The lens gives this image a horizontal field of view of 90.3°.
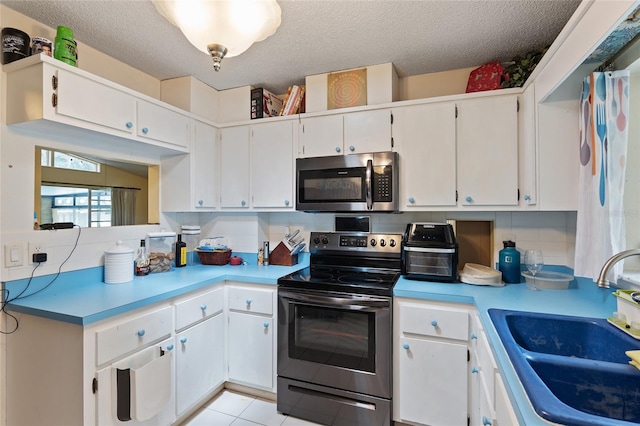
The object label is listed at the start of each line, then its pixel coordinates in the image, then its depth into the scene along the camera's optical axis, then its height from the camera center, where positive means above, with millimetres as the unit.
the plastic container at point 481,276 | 1965 -395
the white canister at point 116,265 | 2055 -340
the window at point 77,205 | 1886 +44
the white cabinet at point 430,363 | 1793 -868
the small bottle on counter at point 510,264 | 2049 -335
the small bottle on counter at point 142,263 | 2254 -361
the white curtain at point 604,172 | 1396 +185
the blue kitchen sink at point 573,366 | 790 -482
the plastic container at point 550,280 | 1869 -397
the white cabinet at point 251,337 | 2225 -890
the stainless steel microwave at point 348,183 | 2211 +217
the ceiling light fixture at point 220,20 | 1186 +745
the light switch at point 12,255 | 1658 -225
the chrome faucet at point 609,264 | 1034 -166
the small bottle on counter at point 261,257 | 2715 -379
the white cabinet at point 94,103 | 1662 +623
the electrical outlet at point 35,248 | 1757 -199
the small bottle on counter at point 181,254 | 2615 -340
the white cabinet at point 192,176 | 2531 +294
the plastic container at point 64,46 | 1691 +890
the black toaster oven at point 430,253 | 2035 -260
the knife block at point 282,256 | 2654 -369
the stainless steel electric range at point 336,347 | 1913 -849
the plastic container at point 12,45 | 1659 +874
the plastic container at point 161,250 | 2395 -302
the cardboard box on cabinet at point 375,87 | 2312 +945
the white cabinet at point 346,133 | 2287 +592
